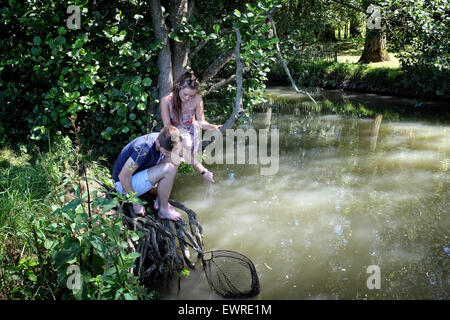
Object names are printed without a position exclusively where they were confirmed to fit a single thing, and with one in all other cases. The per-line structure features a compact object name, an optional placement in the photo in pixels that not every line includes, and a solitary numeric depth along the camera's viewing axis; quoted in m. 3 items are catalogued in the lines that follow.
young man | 3.35
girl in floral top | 4.05
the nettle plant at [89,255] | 2.41
